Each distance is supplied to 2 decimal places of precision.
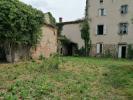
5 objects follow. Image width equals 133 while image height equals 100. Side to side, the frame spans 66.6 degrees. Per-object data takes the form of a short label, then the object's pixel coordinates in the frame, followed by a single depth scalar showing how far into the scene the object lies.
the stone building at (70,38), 15.05
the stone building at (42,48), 7.30
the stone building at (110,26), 13.56
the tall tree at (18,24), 6.47
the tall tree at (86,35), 14.67
